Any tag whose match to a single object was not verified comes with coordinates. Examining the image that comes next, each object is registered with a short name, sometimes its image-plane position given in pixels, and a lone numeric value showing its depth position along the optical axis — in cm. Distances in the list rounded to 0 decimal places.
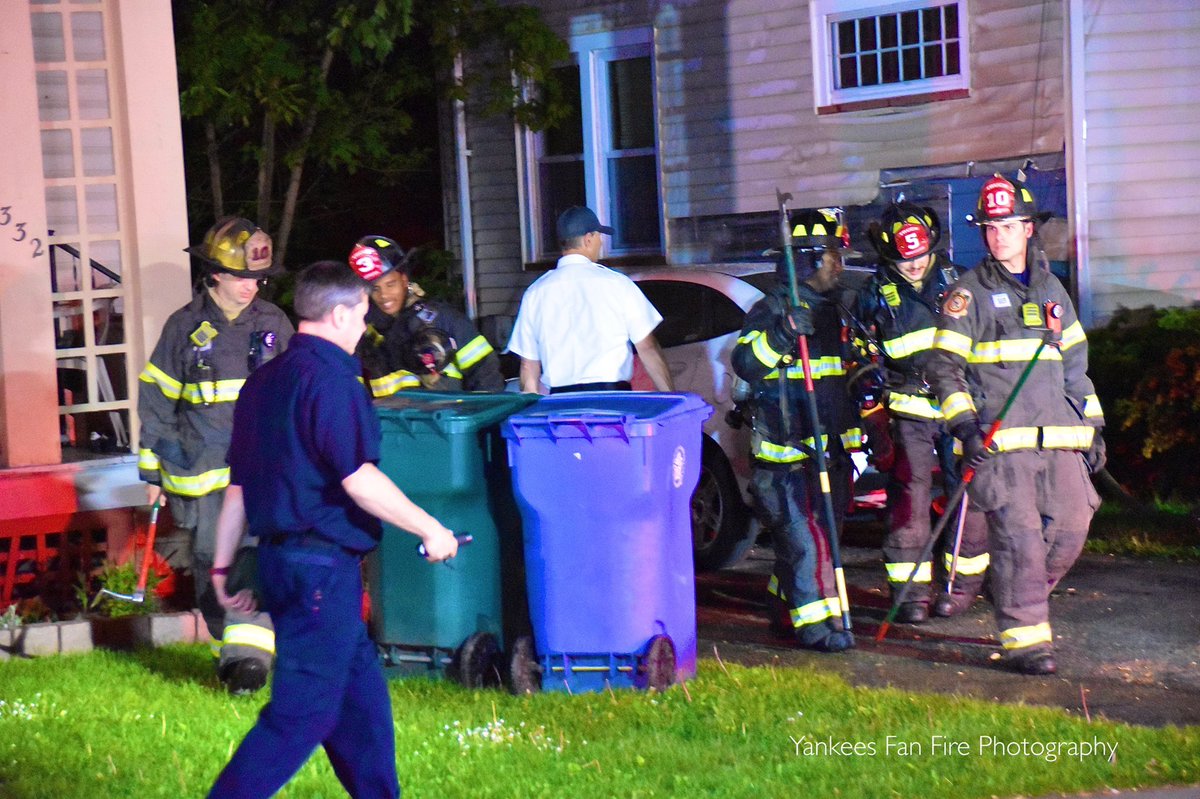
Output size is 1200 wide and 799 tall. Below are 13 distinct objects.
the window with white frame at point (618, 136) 2702
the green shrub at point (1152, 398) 1911
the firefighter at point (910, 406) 1505
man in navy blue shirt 842
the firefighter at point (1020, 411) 1304
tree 2462
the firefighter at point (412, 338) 1495
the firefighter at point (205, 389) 1335
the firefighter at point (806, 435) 1412
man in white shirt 1502
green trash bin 1278
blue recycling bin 1216
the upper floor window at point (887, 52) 2306
